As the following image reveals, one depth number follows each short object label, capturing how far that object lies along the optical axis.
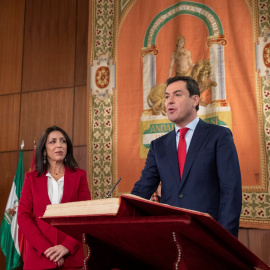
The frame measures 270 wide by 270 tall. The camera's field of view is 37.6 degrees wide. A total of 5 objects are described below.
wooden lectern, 0.99
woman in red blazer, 2.38
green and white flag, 4.59
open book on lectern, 0.99
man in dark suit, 1.62
